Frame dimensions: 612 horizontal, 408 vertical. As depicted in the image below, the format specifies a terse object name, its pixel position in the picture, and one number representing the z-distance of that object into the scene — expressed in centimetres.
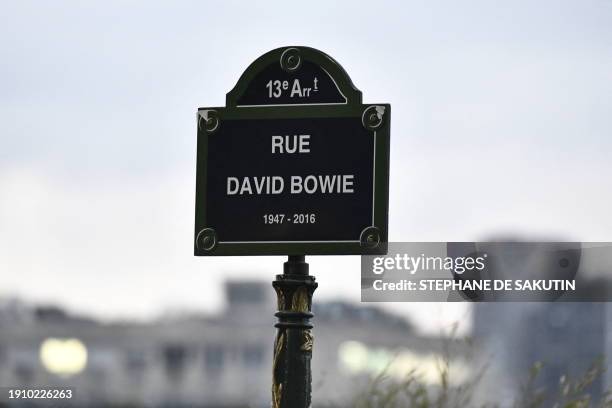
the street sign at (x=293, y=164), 1012
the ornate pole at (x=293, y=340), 1010
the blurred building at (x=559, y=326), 14262
